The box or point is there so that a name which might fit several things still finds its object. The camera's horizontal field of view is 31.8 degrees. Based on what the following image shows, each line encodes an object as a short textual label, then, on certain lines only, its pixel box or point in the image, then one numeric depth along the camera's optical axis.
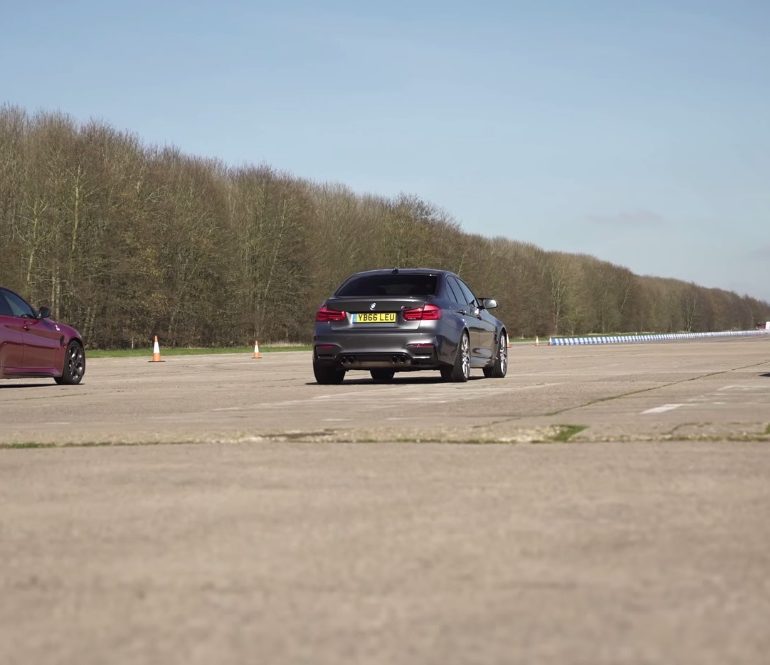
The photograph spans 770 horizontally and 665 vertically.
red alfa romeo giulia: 18.22
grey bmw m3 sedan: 17.89
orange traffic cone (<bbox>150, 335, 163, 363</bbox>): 36.81
